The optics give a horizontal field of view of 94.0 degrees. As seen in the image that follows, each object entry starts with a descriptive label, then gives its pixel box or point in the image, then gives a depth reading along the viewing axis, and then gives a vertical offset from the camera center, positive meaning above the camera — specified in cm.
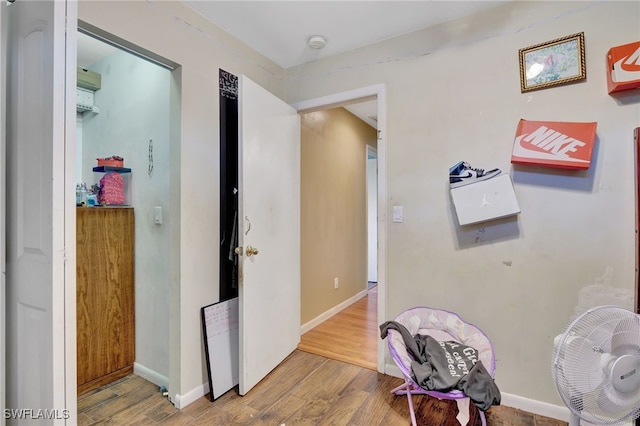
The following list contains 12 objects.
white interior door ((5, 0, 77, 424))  95 +3
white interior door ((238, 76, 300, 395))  188 -11
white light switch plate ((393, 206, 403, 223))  208 +0
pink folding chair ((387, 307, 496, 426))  154 -71
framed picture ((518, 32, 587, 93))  159 +83
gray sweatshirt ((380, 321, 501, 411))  137 -77
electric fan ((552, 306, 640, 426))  106 -54
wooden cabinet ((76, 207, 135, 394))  193 -53
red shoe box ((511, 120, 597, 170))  154 +37
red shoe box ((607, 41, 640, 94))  142 +71
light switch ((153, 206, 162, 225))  200 +1
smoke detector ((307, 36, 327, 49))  212 +125
